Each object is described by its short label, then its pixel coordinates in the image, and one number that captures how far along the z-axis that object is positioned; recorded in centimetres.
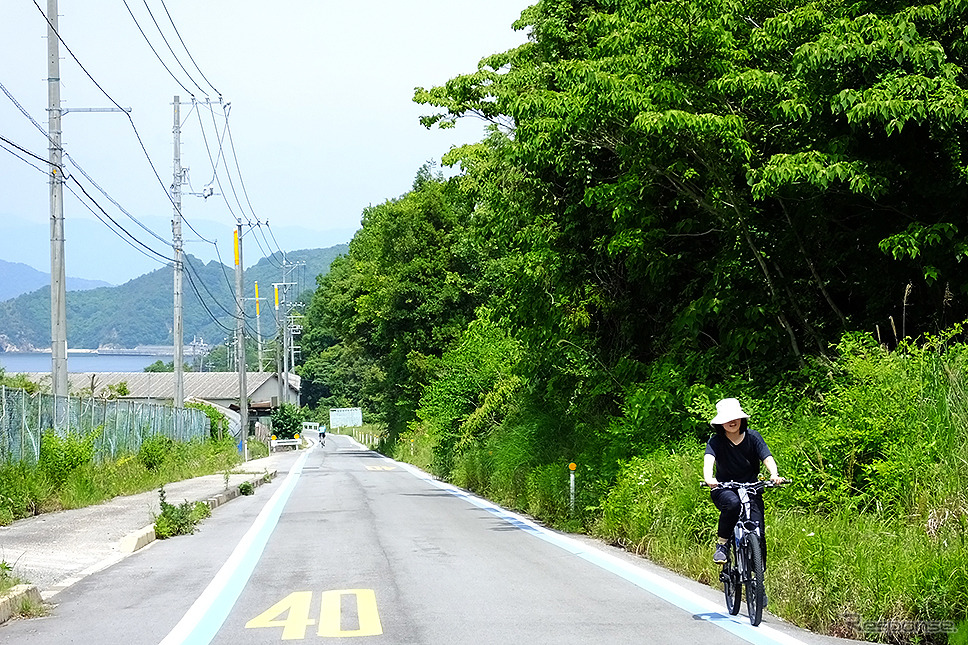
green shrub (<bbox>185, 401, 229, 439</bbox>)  5512
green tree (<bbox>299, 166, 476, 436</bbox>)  5328
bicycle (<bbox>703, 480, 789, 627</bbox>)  859
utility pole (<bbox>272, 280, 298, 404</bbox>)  9479
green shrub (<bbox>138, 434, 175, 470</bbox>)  3325
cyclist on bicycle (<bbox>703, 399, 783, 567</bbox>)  905
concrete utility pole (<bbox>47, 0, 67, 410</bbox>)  2469
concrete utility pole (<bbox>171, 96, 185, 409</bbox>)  3853
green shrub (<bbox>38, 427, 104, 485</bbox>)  2212
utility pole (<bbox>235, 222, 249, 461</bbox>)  5697
